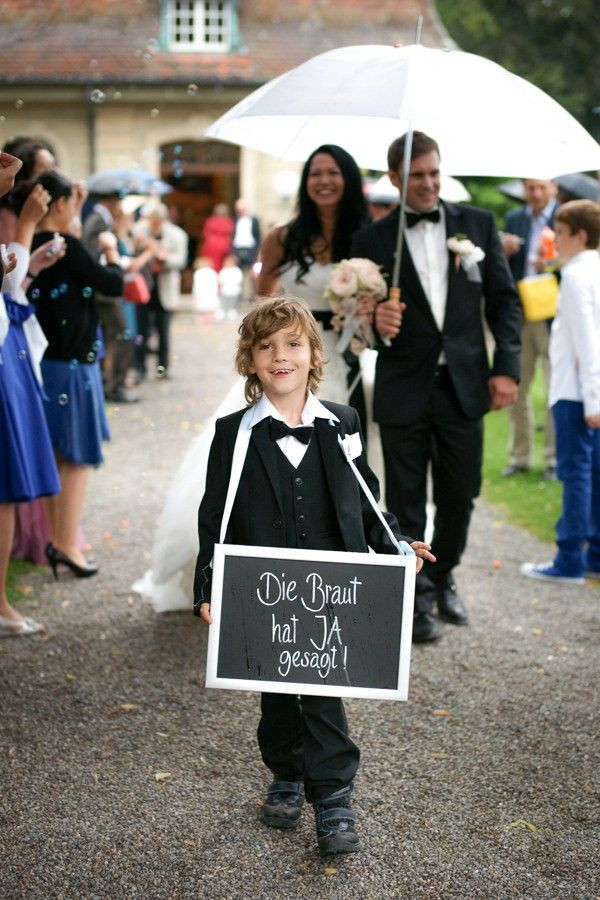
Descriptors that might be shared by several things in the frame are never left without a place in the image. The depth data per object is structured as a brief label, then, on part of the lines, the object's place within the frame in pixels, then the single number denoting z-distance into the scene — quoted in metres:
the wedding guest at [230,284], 21.52
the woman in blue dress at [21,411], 5.11
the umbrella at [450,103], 4.53
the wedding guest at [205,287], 22.44
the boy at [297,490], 3.43
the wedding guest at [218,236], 22.38
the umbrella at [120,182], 11.61
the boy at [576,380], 6.21
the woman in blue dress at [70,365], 5.88
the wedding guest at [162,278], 13.88
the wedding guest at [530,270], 9.30
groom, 5.25
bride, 5.47
